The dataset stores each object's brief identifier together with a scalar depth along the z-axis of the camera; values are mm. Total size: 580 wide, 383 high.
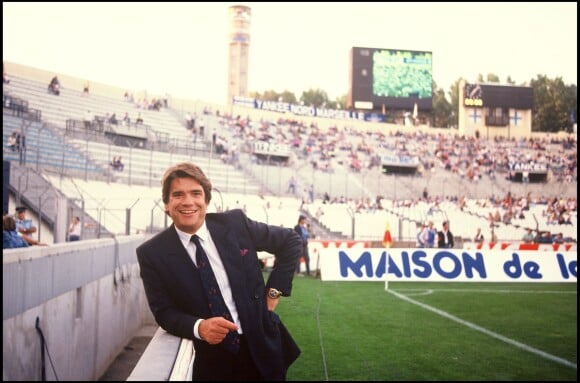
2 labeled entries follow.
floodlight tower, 70750
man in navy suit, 2783
